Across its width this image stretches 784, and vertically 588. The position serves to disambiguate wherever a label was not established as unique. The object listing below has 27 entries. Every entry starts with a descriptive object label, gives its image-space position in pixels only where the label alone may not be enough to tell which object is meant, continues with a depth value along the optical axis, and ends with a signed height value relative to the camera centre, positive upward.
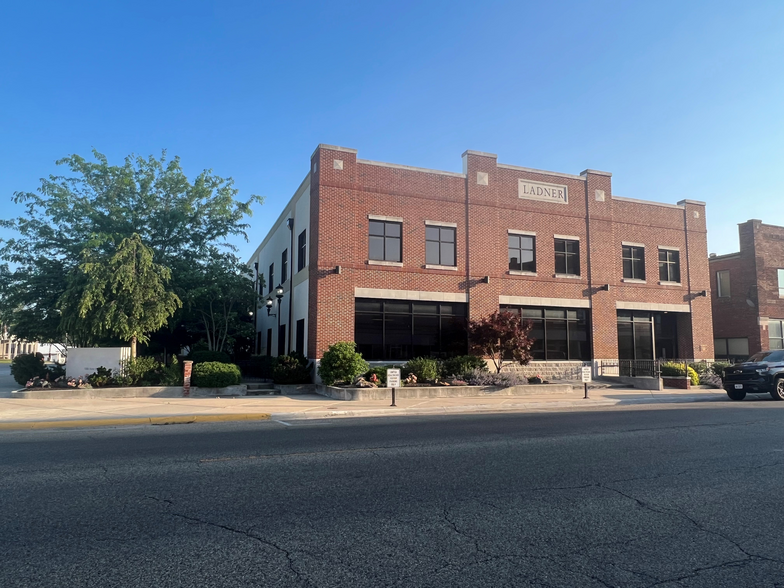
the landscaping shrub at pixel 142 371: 18.88 -0.60
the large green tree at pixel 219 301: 23.84 +2.38
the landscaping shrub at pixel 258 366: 22.85 -0.57
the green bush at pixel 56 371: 19.55 -0.65
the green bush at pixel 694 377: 23.91 -1.03
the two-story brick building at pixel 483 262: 21.91 +4.02
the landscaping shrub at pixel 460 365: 21.36 -0.46
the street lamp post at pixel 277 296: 24.66 +2.56
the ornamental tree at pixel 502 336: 21.06 +0.65
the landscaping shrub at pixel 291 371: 20.45 -0.65
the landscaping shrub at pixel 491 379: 20.50 -0.96
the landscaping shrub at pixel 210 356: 22.64 -0.11
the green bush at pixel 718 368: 25.12 -0.68
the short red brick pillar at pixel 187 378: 18.16 -0.80
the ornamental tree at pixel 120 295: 18.33 +2.00
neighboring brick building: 31.22 +3.33
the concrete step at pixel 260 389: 19.57 -1.28
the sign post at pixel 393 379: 16.28 -0.76
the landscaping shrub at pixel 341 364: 19.19 -0.38
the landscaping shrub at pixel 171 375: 19.12 -0.75
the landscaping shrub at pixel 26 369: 20.20 -0.57
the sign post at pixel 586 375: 19.08 -0.77
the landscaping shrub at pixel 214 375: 18.70 -0.73
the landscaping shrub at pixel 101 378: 18.36 -0.81
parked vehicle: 18.56 -0.79
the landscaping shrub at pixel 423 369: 20.54 -0.59
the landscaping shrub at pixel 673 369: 23.69 -0.68
